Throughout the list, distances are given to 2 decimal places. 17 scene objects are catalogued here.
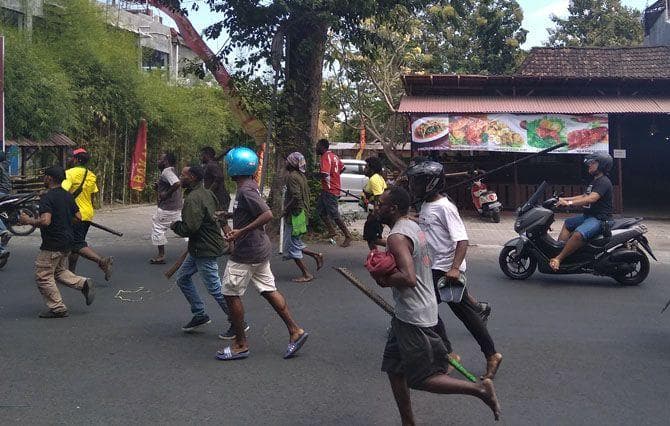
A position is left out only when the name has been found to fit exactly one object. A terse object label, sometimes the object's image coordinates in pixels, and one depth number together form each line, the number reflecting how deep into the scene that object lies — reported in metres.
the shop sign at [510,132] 16.95
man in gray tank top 4.02
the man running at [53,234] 6.95
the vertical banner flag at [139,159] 19.67
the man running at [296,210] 9.17
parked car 25.92
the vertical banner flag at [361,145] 30.06
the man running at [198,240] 6.10
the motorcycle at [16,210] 10.74
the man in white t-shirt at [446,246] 5.16
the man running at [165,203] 10.27
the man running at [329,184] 11.27
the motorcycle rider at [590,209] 8.58
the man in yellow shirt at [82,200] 8.48
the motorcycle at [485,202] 16.66
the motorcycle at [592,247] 9.14
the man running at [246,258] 5.72
